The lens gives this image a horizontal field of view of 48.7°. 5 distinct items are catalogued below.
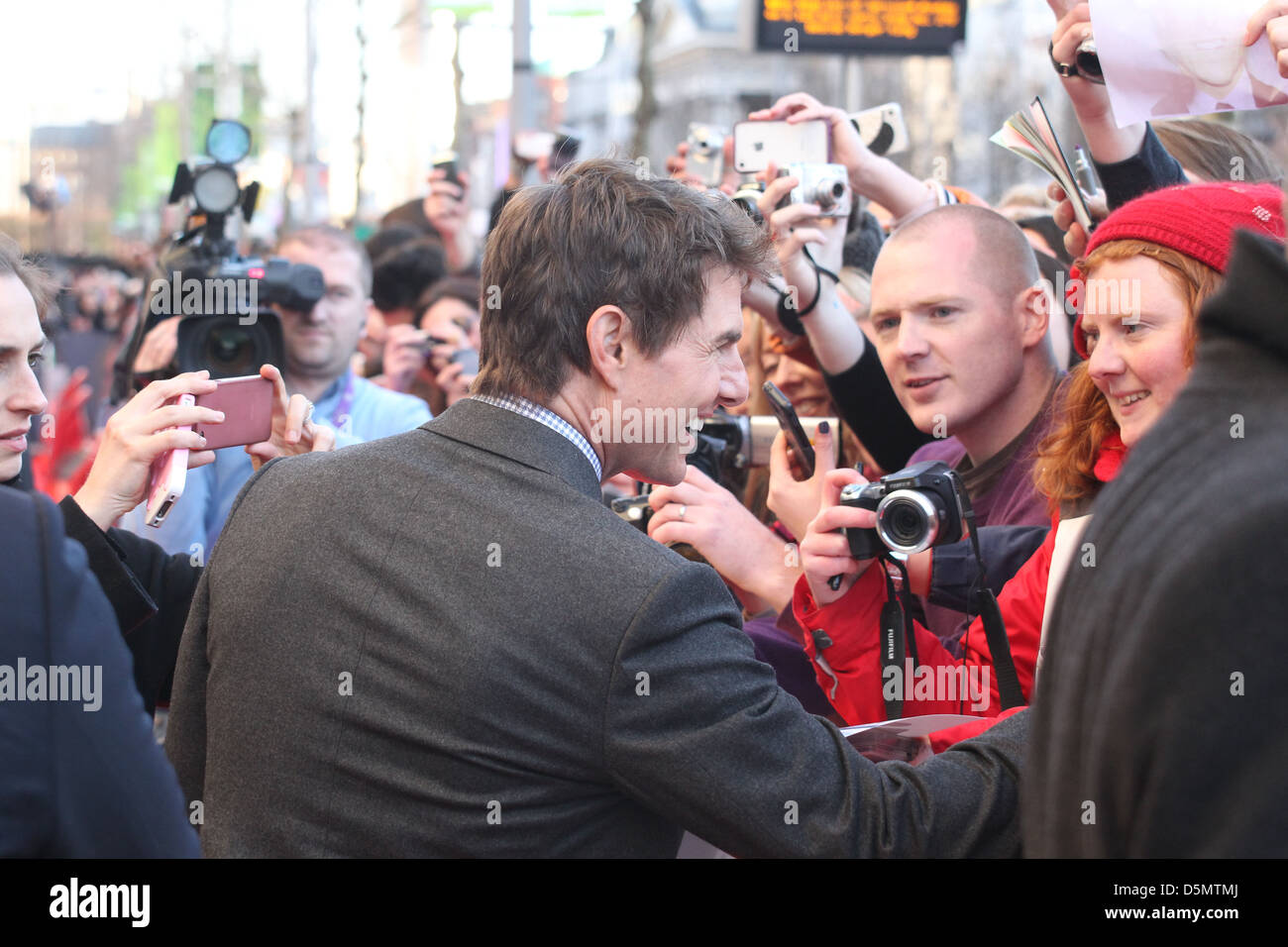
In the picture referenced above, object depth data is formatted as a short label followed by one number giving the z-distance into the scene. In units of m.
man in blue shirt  4.97
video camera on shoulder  3.95
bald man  3.45
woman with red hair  2.68
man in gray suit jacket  1.93
